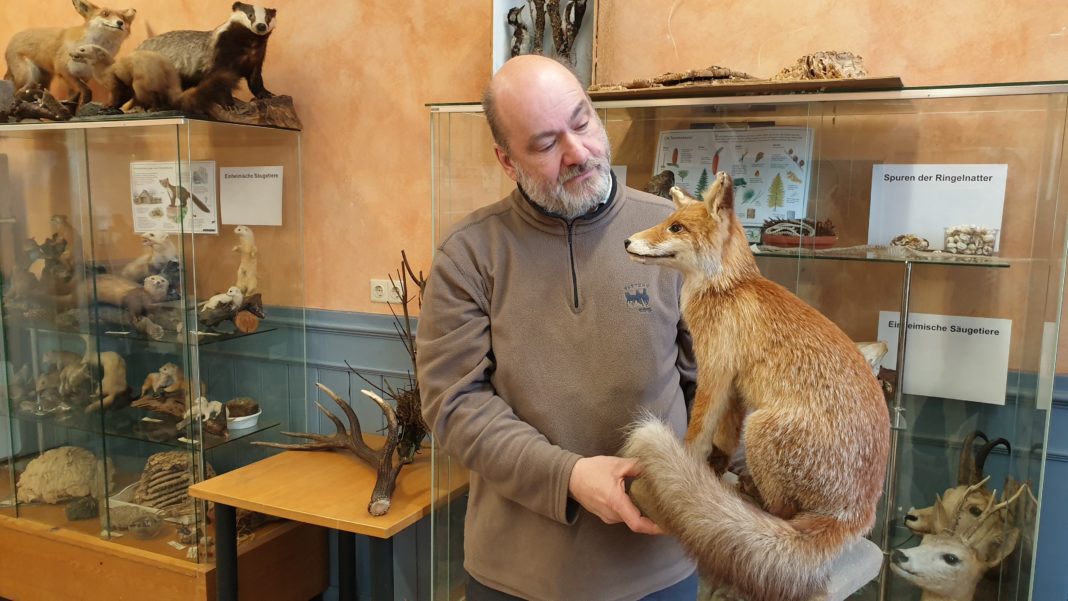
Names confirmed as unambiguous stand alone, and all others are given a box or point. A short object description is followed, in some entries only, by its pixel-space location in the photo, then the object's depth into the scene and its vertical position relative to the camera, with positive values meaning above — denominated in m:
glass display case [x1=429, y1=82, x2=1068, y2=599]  1.52 -0.01
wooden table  1.94 -0.77
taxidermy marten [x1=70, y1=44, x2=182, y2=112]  2.39 +0.48
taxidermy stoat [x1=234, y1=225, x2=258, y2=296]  2.62 -0.14
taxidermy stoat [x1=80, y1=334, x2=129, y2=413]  2.77 -0.59
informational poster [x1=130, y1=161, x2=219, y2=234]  2.44 +0.08
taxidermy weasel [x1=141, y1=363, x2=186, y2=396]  2.61 -0.58
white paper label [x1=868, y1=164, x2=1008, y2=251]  1.58 +0.09
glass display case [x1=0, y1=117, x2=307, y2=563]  2.49 -0.36
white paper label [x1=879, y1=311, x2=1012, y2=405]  1.59 -0.26
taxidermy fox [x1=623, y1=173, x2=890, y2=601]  0.91 -0.26
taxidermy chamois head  1.57 -0.69
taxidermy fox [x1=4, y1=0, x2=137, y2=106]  2.63 +0.65
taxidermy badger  2.35 +0.57
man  1.27 -0.22
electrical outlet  2.59 -0.24
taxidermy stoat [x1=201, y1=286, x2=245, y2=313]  2.53 -0.28
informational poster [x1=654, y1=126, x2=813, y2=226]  1.71 +0.18
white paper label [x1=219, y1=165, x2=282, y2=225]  2.62 +0.10
